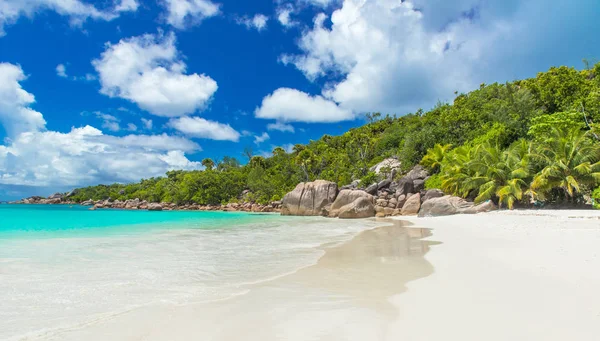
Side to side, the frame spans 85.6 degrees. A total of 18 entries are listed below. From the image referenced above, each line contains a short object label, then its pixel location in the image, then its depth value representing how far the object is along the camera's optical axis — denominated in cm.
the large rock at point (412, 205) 2717
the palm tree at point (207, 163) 7515
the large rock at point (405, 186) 3175
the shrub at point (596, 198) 1598
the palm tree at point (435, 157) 3356
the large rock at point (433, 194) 2625
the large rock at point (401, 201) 2961
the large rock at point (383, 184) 3459
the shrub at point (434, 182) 2994
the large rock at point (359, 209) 2756
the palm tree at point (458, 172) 2429
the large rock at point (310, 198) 3312
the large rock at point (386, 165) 4008
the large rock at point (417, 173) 3394
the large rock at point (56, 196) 10739
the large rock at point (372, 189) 3406
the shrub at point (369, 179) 3809
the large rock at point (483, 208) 2042
